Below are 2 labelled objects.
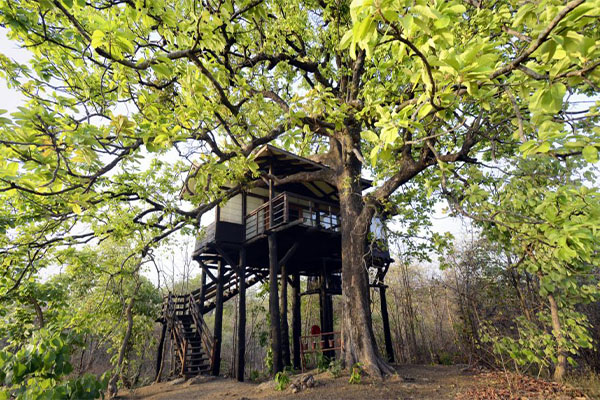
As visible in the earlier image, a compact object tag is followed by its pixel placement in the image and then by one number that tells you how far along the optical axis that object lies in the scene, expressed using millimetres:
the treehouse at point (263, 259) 10886
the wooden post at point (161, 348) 13991
